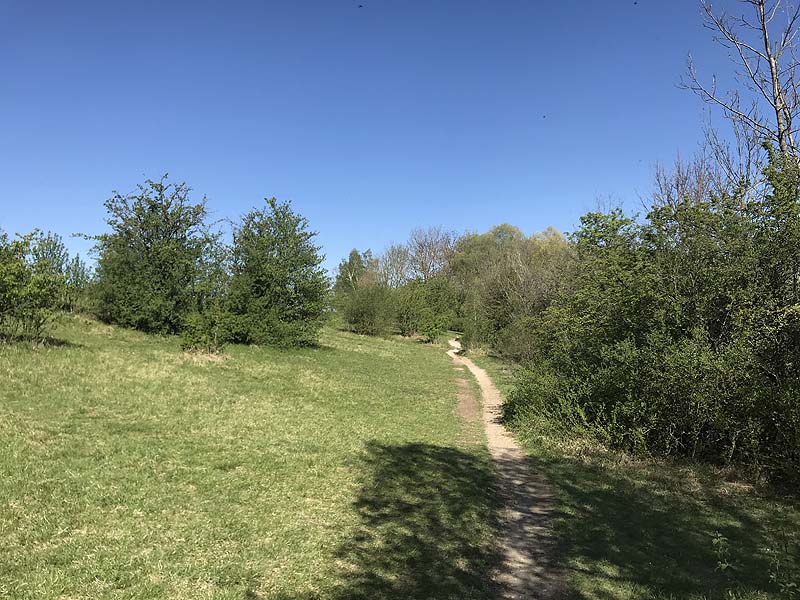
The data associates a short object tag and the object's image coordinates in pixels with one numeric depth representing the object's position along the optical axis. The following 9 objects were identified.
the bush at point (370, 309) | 37.22
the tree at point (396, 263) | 56.91
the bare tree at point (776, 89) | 10.31
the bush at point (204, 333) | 17.48
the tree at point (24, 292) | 13.10
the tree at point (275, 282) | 21.67
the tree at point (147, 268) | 20.12
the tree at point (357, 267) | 54.50
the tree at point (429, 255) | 61.62
